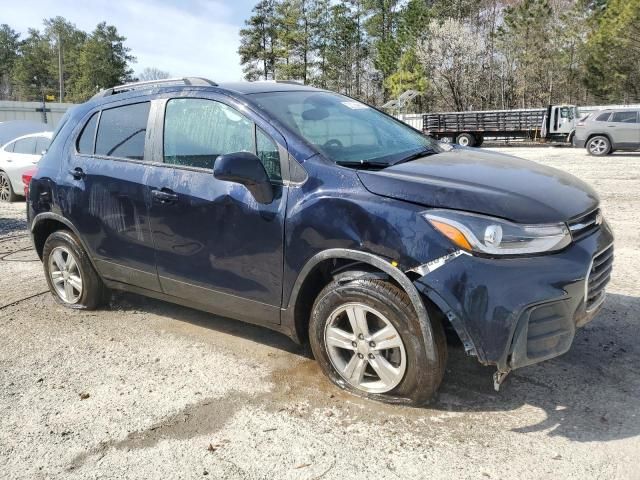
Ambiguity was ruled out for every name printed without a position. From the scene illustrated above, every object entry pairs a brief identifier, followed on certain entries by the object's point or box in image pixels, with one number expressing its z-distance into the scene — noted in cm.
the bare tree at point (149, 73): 6919
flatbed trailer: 2631
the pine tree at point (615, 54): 3419
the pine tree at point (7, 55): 8969
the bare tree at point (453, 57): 4997
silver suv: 1830
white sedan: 1130
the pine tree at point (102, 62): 7069
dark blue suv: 275
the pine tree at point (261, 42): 6094
